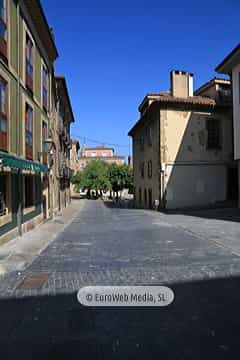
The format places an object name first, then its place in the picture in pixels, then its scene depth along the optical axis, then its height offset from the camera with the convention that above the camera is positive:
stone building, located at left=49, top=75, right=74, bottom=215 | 19.95 +3.28
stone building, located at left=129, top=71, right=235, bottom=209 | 21.23 +2.51
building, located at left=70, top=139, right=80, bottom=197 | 63.28 +5.84
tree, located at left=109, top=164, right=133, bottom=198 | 50.97 +0.81
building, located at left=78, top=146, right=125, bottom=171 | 90.00 +9.27
